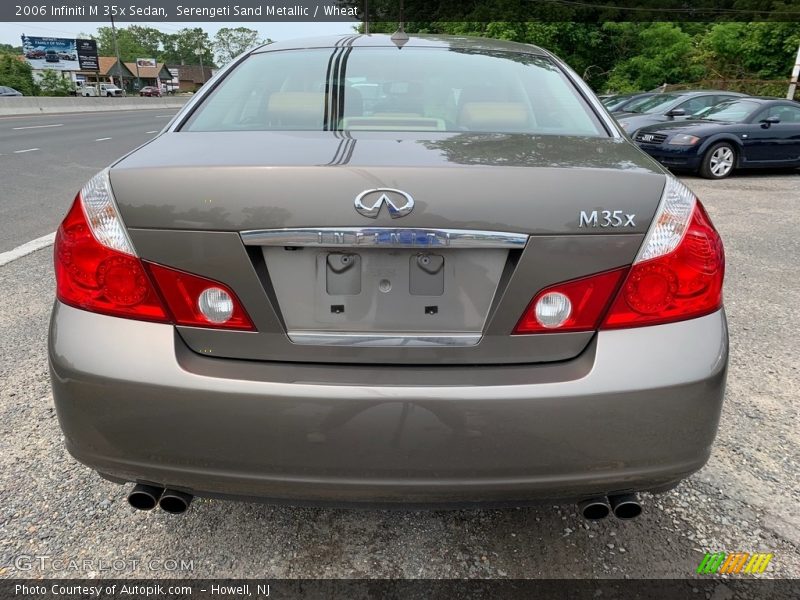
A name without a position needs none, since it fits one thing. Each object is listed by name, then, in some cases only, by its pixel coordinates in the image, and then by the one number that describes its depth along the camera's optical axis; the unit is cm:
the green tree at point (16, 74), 5803
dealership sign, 8100
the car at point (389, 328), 145
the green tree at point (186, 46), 13900
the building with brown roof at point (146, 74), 10819
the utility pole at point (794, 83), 1820
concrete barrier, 2761
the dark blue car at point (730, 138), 1017
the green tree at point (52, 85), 6016
